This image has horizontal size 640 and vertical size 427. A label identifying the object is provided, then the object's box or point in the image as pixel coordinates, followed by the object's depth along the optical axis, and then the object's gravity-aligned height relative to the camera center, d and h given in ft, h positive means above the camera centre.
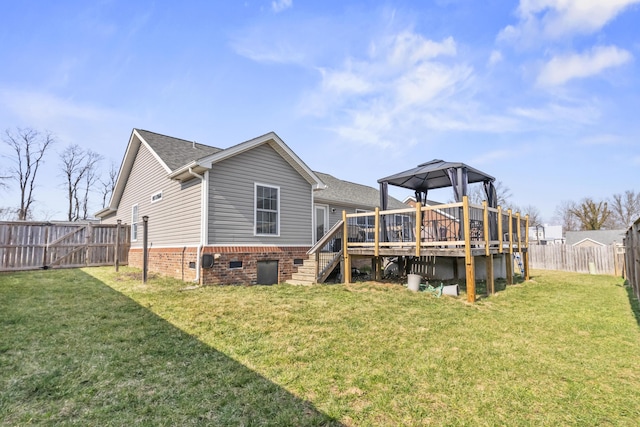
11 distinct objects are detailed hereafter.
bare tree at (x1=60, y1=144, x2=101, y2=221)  102.89 +21.04
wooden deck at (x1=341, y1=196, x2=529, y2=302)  24.66 +0.35
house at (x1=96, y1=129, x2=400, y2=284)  29.32 +3.24
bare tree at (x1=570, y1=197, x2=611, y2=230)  120.37 +8.66
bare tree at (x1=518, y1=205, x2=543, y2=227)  180.57 +15.23
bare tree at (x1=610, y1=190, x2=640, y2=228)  147.84 +13.78
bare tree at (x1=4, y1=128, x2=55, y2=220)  91.86 +24.03
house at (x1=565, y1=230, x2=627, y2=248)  101.91 +0.08
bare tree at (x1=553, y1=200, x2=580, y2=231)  181.02 +11.98
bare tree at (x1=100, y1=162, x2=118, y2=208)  109.29 +18.50
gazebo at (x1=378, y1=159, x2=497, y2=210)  27.71 +5.97
